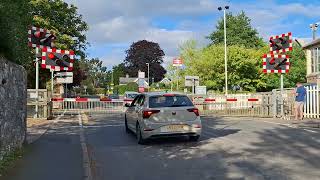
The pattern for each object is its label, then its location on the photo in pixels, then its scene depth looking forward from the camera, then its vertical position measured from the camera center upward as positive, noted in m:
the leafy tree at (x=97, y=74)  86.04 +6.45
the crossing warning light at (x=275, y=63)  13.57 +1.49
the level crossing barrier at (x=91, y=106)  19.20 -0.69
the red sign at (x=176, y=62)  22.19 +2.52
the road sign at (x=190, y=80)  21.83 +1.15
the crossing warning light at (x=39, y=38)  12.28 +2.42
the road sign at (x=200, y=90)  22.38 +0.43
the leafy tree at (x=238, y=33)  46.41 +9.98
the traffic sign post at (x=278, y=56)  13.27 +1.82
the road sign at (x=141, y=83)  22.60 +0.99
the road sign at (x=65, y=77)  21.40 +1.35
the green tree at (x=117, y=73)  87.31 +6.79
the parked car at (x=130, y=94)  23.15 +0.12
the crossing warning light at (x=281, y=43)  13.23 +2.38
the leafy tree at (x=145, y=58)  61.52 +7.94
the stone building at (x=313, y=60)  21.42 +2.66
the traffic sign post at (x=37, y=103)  13.87 -0.35
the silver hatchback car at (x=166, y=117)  8.28 -0.60
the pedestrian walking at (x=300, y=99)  13.11 -0.17
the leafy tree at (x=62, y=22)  24.22 +6.34
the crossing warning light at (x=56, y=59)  13.05 +1.63
